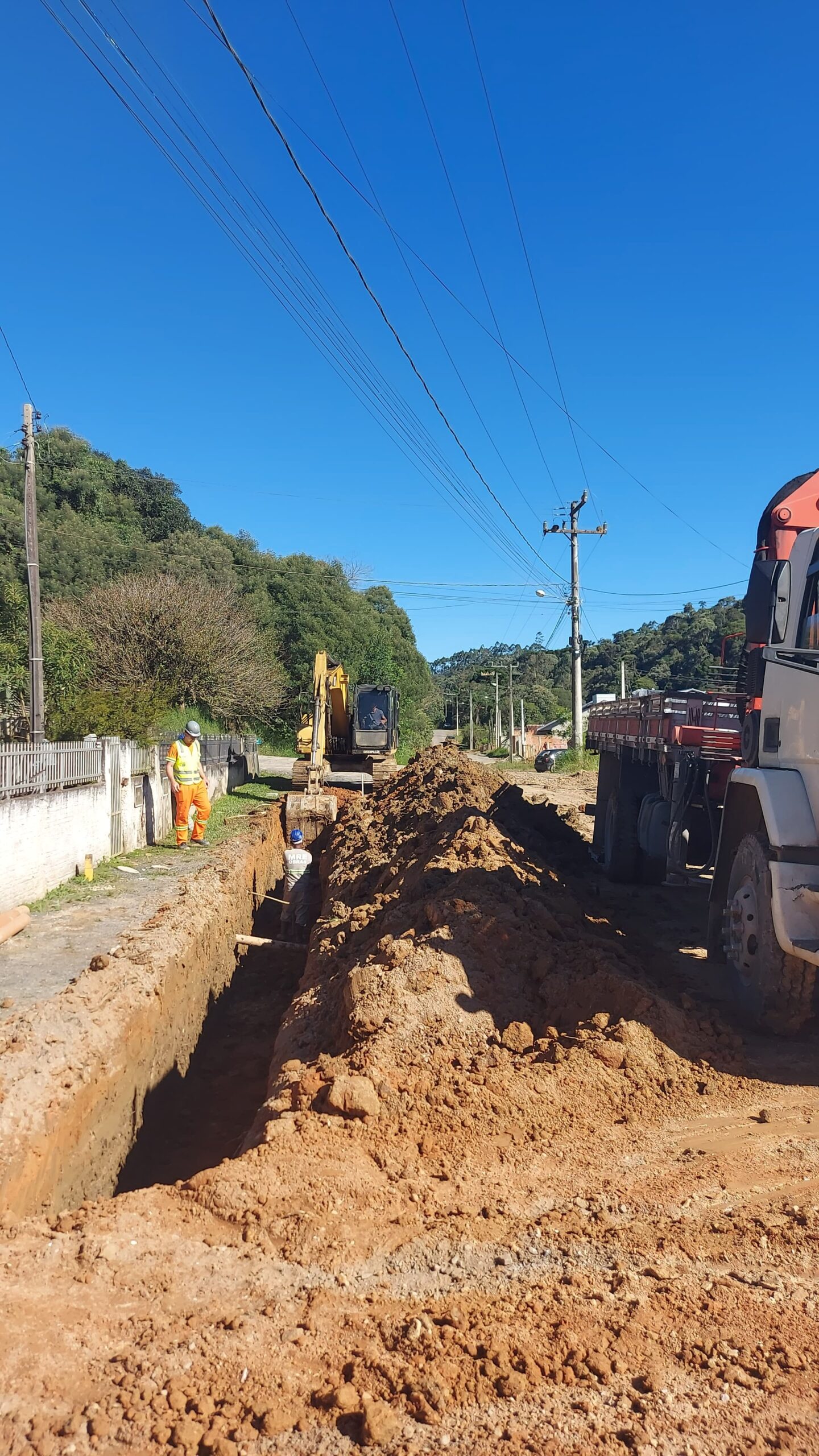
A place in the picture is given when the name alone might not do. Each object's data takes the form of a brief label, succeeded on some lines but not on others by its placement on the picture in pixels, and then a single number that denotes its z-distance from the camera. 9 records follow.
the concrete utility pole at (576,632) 30.41
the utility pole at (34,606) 15.14
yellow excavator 19.31
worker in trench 11.62
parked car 32.25
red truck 4.82
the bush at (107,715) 16.05
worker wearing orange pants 13.22
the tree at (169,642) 25.77
